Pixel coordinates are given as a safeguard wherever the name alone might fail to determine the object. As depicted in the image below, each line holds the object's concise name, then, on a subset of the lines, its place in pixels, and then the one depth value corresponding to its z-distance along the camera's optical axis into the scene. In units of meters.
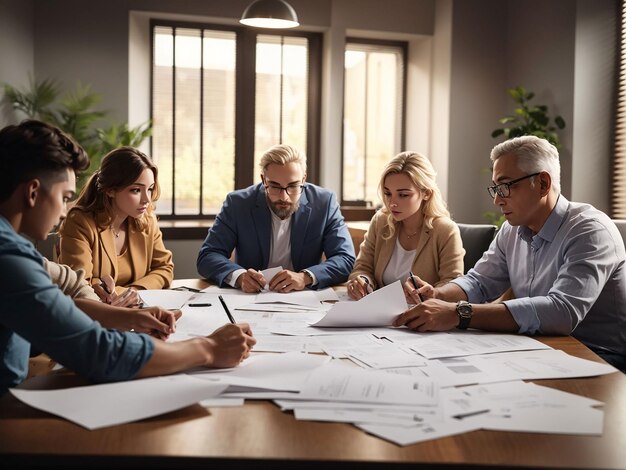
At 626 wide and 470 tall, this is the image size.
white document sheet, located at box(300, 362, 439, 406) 1.20
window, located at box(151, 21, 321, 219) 5.47
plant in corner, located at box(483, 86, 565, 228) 4.67
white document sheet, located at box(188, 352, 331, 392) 1.29
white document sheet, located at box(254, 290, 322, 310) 2.33
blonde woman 2.79
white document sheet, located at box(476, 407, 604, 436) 1.09
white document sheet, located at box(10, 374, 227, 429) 1.12
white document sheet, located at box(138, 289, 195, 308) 2.22
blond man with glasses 3.08
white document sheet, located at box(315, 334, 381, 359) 1.58
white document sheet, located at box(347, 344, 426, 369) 1.46
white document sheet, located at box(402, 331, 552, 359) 1.58
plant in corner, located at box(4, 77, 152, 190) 4.63
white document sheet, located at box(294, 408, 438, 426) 1.11
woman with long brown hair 2.62
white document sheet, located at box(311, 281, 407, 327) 1.85
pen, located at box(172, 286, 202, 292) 2.65
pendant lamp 3.54
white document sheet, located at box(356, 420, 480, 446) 1.04
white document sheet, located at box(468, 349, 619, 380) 1.40
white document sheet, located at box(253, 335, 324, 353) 1.61
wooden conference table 0.97
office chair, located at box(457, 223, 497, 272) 3.05
